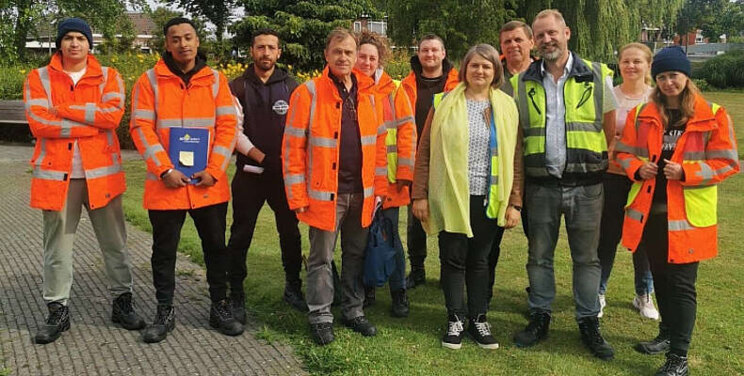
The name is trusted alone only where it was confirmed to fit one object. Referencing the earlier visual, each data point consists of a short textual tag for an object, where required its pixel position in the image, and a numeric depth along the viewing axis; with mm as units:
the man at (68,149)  4277
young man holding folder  4238
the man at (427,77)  5109
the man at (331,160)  4281
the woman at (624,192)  4688
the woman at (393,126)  4641
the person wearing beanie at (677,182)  3836
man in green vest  4125
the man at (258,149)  4723
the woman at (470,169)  4188
